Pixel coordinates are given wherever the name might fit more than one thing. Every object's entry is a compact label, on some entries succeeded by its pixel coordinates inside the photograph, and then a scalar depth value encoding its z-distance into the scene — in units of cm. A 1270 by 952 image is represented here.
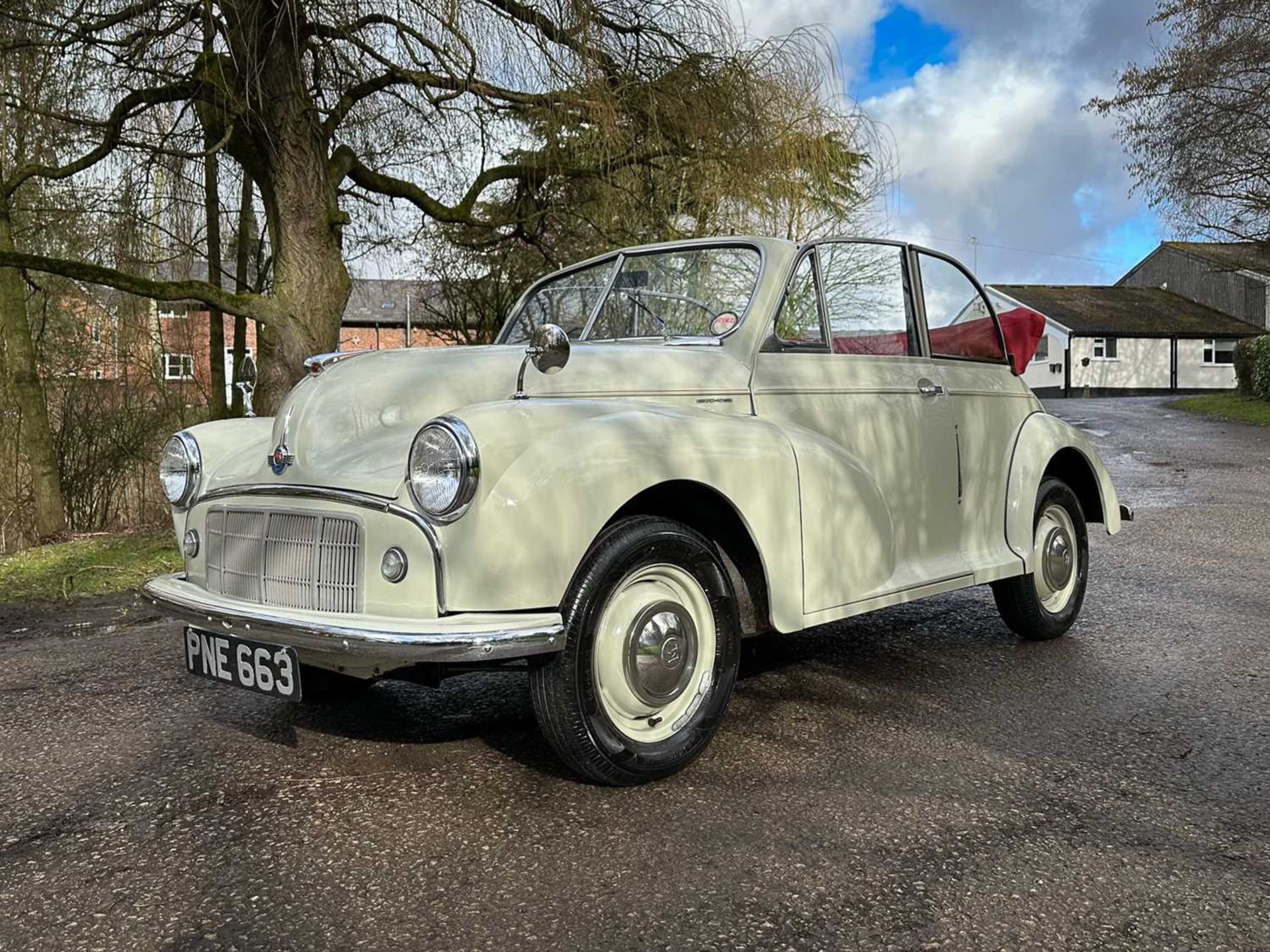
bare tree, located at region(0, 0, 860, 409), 641
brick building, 1188
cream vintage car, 279
